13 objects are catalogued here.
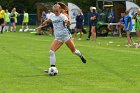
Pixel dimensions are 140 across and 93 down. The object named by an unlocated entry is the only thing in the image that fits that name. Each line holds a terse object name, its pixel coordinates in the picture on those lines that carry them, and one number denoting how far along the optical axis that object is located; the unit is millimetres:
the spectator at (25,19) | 47412
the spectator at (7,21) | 44975
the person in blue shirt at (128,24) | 25531
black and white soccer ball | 13676
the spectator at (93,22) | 29203
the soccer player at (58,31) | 13883
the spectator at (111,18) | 37469
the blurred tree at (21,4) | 71438
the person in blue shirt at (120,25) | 35000
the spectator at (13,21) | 44562
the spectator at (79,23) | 32750
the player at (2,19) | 39994
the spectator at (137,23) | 25156
